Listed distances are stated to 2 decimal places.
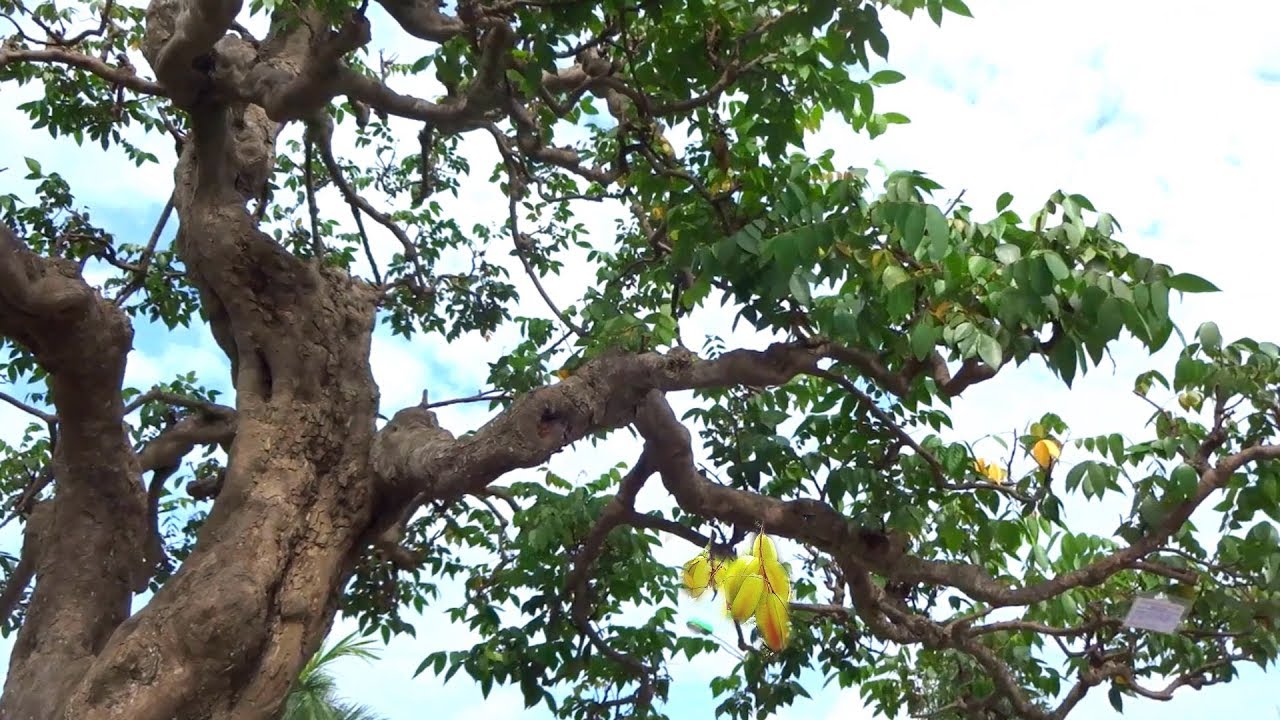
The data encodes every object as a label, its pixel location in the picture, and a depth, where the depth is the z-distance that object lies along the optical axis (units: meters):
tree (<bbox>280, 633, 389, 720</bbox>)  6.00
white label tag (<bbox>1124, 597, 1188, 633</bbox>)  2.96
